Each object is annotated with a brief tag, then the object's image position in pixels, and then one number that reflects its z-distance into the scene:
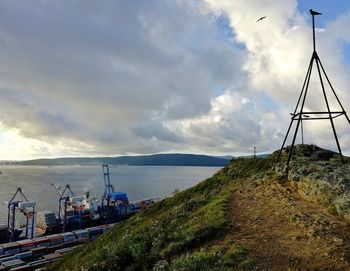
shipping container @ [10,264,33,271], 40.58
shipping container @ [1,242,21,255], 52.03
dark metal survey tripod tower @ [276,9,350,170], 15.43
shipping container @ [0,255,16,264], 46.31
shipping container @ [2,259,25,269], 43.25
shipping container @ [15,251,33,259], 48.62
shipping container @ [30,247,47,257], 51.25
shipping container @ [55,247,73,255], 49.47
